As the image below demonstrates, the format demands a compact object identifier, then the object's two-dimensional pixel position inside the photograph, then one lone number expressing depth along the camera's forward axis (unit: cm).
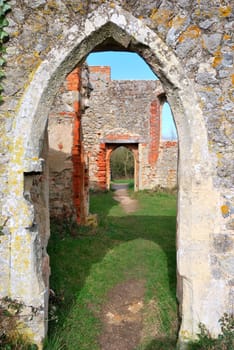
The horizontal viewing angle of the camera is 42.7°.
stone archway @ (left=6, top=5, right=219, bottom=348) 246
